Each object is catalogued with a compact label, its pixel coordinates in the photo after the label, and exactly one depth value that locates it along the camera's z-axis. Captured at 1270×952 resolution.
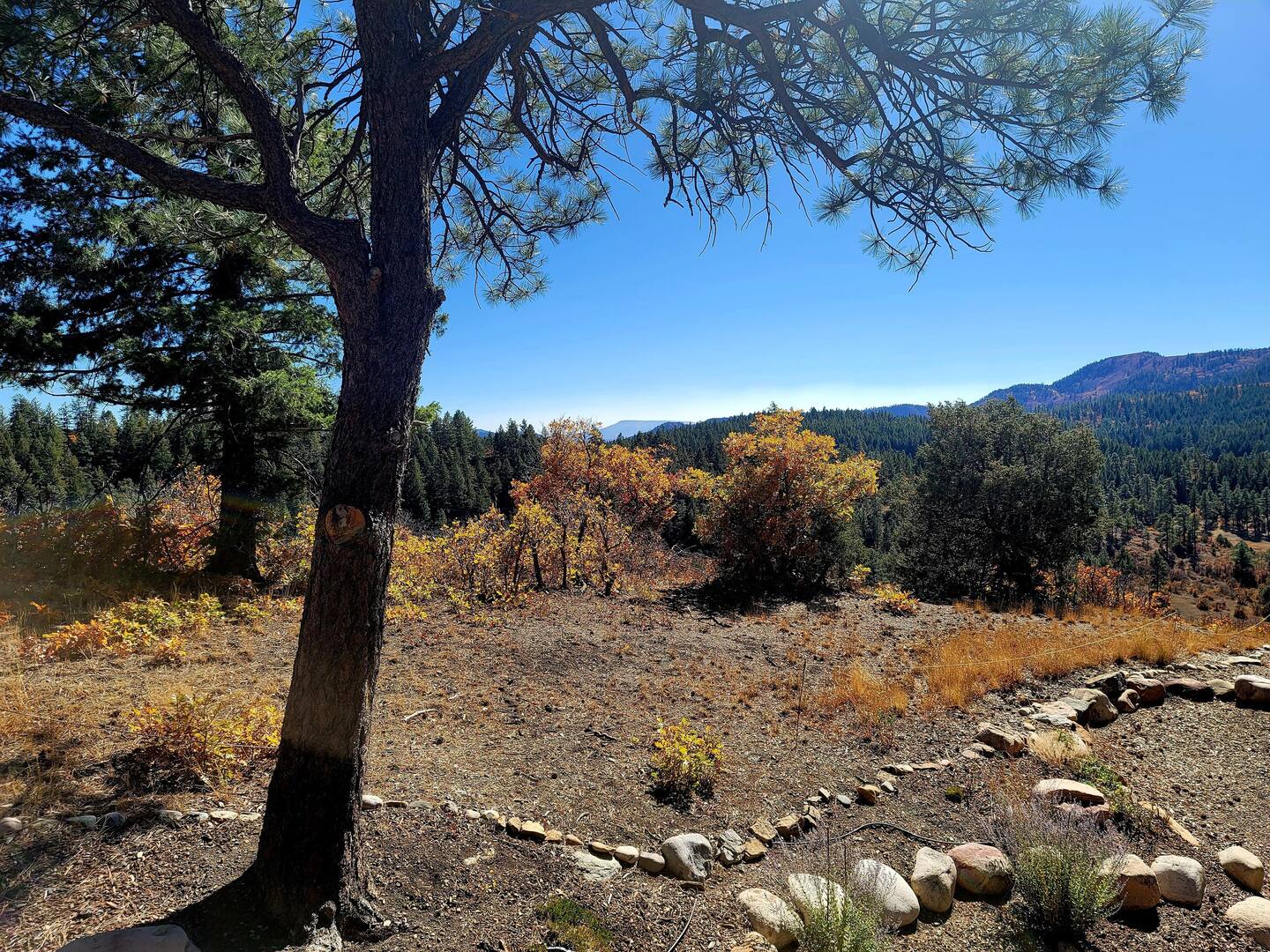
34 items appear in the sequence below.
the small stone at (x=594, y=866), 2.95
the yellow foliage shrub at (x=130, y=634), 4.94
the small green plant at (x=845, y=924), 2.29
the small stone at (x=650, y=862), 3.15
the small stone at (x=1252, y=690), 5.52
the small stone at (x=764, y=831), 3.56
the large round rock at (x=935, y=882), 3.03
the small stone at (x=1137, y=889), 3.02
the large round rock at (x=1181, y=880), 3.09
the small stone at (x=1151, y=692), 5.84
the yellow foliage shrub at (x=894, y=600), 10.29
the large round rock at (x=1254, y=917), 2.85
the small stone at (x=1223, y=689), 5.77
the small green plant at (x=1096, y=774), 4.05
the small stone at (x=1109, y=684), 5.97
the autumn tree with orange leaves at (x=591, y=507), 12.59
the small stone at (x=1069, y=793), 3.77
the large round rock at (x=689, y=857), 3.16
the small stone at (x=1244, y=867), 3.22
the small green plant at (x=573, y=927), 2.36
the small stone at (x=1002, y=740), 4.72
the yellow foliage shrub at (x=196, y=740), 3.18
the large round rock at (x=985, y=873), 3.16
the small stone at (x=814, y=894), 2.43
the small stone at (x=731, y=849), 3.36
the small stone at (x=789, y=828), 3.67
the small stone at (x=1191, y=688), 5.82
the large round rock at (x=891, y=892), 2.76
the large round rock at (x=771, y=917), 2.65
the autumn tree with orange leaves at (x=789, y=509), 12.48
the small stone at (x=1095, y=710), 5.45
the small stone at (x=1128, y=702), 5.70
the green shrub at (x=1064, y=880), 2.77
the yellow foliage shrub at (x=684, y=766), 4.00
